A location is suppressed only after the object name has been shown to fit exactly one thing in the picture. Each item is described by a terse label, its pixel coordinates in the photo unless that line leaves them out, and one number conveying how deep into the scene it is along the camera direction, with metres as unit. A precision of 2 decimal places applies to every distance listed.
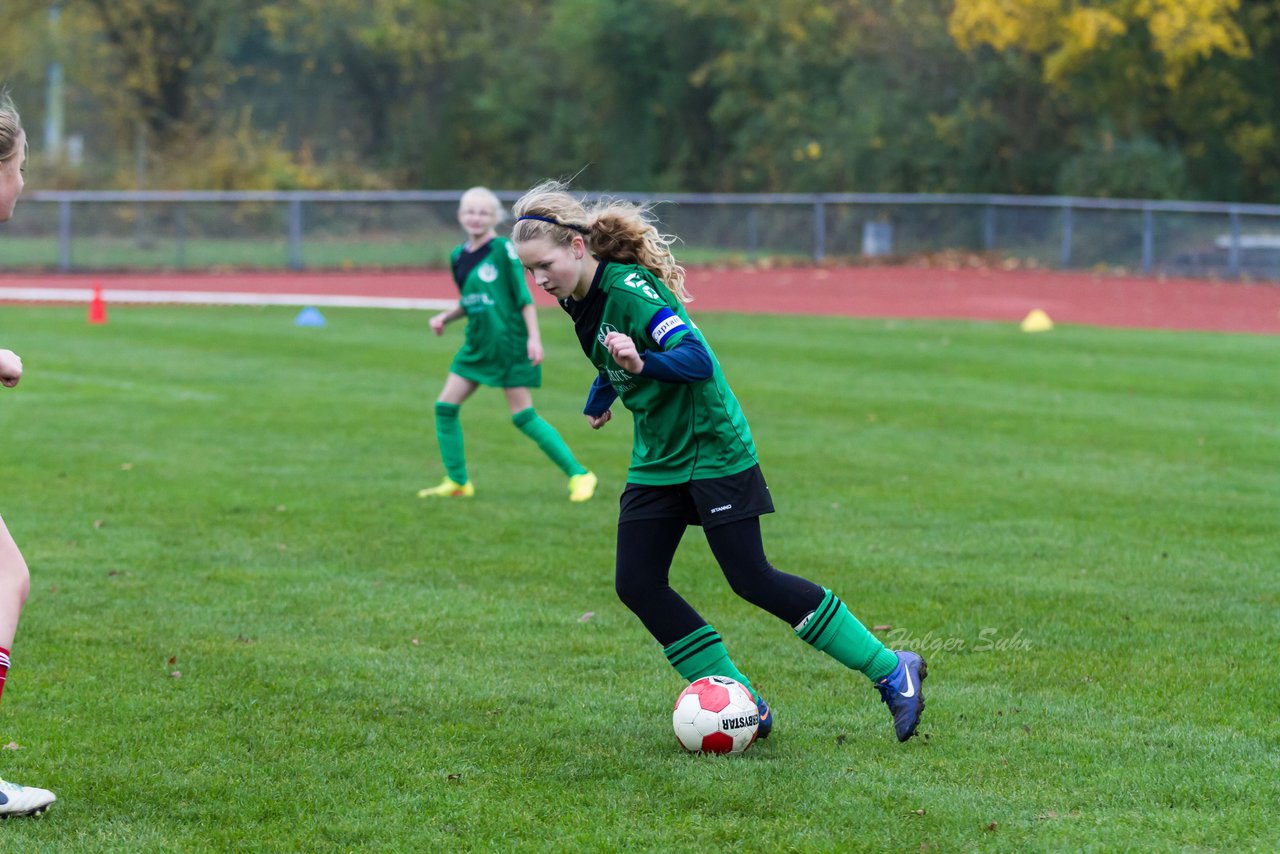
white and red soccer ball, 9.41
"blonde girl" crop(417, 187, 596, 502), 18.34
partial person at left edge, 8.20
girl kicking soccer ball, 9.37
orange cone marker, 40.72
